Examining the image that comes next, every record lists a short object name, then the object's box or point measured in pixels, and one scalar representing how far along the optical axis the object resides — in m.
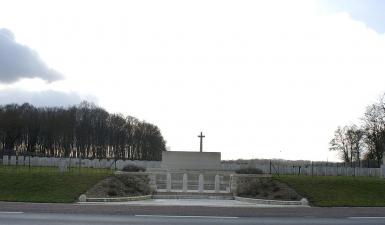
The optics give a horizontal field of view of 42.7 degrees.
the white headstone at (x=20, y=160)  47.21
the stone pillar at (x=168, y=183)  31.37
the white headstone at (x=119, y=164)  45.52
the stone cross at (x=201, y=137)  45.88
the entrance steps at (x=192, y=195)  28.55
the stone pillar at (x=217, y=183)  31.77
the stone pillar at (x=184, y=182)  30.97
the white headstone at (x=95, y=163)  49.61
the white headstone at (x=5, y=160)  47.56
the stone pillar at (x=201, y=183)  31.02
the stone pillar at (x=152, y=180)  31.36
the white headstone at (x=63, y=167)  34.01
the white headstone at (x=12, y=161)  47.17
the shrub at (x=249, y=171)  33.54
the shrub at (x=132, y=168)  33.22
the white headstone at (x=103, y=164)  49.07
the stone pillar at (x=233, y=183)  31.03
